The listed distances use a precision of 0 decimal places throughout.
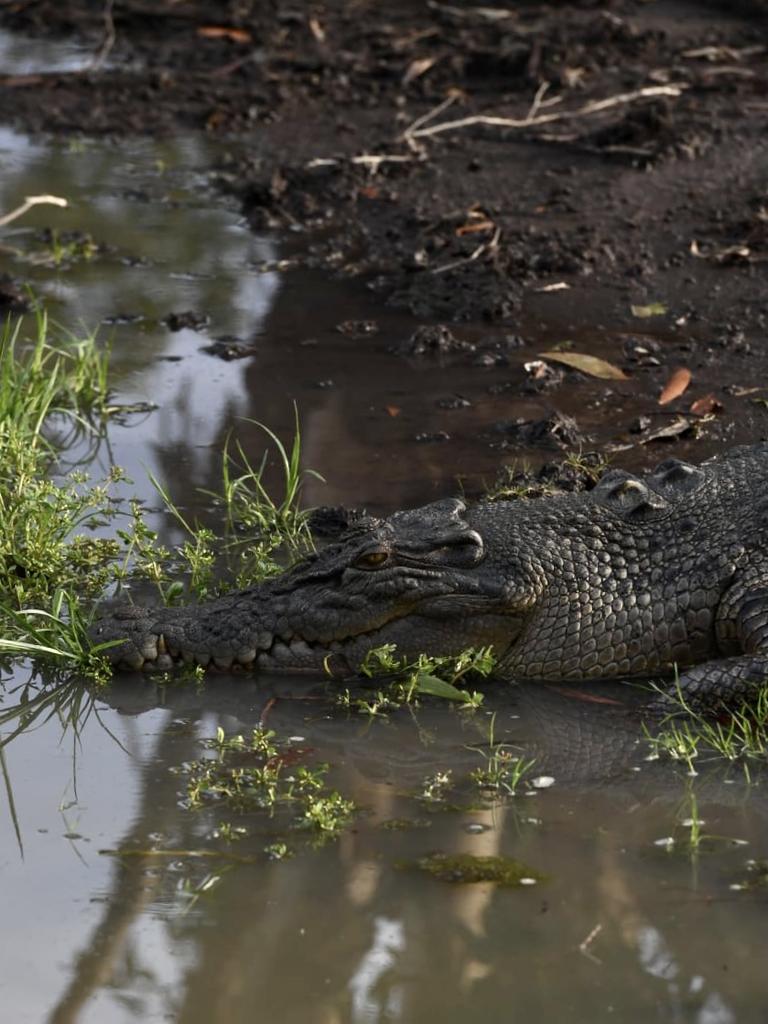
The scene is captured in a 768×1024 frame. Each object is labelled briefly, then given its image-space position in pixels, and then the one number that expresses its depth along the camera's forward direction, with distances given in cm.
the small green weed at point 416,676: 990
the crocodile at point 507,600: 1009
